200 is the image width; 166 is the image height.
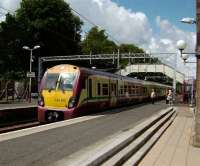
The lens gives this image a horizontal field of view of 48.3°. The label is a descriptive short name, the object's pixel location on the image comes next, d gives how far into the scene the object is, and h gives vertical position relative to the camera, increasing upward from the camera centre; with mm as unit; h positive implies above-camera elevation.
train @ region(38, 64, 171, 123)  10558 -117
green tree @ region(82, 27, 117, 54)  49554 +10604
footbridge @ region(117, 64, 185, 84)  36048 +3471
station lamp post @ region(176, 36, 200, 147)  6727 -696
